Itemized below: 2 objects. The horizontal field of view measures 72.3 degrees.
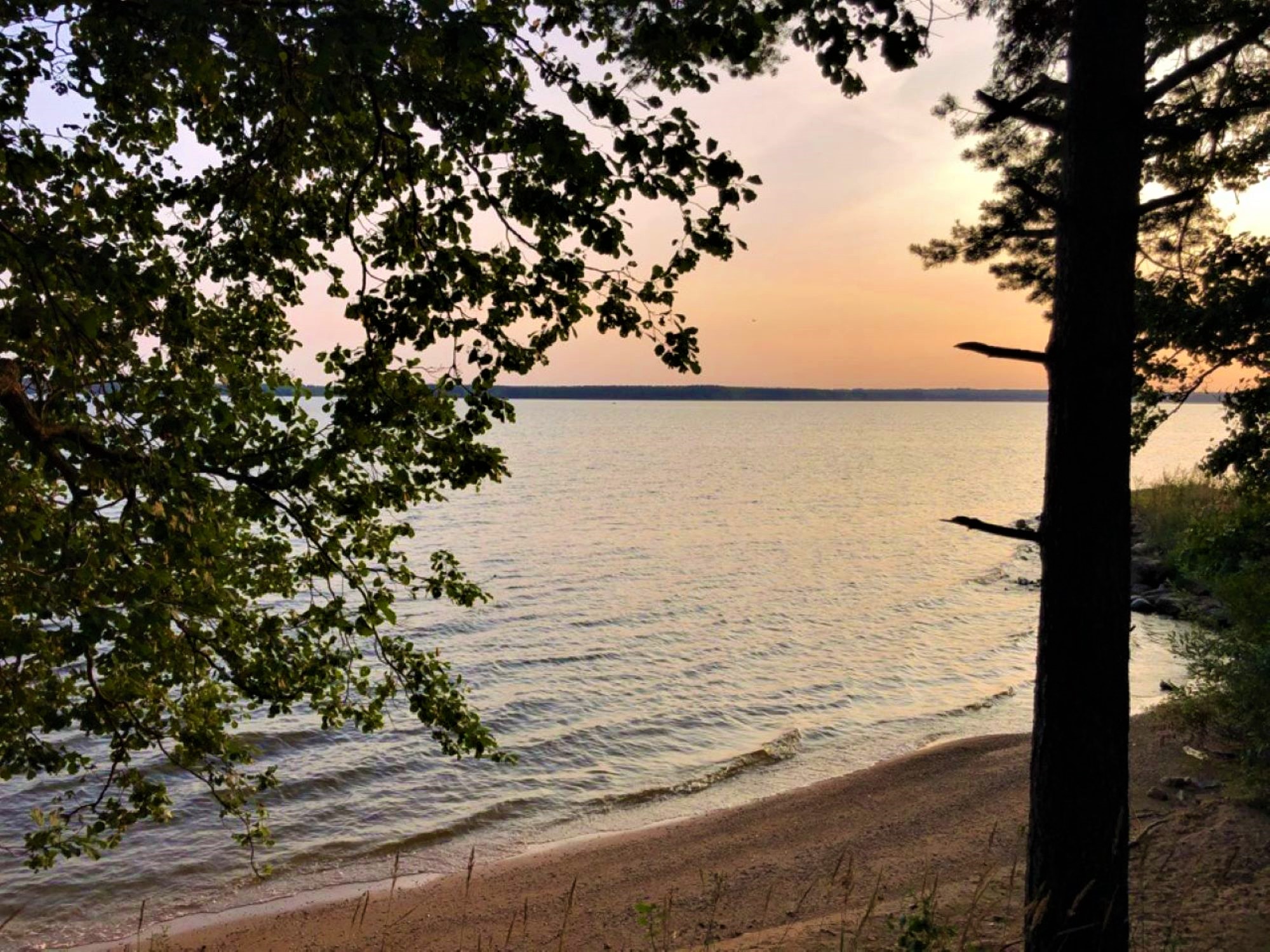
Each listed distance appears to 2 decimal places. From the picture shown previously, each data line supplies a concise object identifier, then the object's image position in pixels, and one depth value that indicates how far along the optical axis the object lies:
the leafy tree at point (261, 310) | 3.38
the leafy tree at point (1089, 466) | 4.99
